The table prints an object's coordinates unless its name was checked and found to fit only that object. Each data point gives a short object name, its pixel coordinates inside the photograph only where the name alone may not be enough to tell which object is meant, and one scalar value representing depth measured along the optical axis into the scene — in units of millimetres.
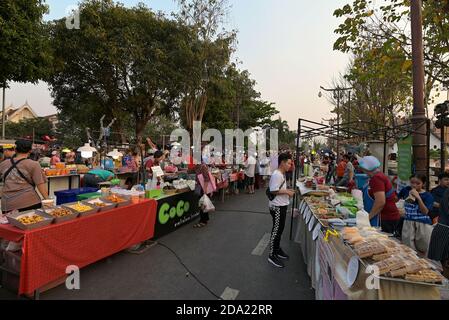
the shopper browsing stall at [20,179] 3775
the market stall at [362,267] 1999
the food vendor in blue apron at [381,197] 3693
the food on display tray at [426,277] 1941
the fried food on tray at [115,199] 4582
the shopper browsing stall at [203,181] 6855
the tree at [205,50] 16562
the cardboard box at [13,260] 3178
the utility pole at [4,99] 17664
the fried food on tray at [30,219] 3192
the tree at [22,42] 9391
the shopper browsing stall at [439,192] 4645
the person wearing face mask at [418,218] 4242
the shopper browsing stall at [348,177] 8312
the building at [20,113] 49666
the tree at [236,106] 19578
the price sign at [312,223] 3842
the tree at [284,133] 61269
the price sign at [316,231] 3443
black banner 5637
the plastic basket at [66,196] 5613
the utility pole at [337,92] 24052
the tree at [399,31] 6199
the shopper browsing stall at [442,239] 3602
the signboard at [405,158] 5449
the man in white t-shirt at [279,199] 4324
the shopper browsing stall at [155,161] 7758
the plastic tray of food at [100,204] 4141
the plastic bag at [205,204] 6672
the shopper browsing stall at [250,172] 12344
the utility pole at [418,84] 4984
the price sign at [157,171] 6556
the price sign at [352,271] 2184
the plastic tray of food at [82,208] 3789
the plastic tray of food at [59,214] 3469
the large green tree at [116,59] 14656
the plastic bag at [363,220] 3242
